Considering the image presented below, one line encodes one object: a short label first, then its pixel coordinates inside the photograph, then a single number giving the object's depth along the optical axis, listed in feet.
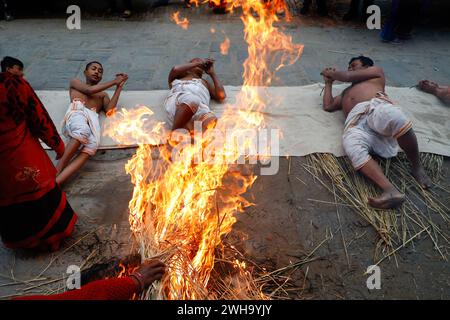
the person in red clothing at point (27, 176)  7.36
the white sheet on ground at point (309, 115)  12.64
